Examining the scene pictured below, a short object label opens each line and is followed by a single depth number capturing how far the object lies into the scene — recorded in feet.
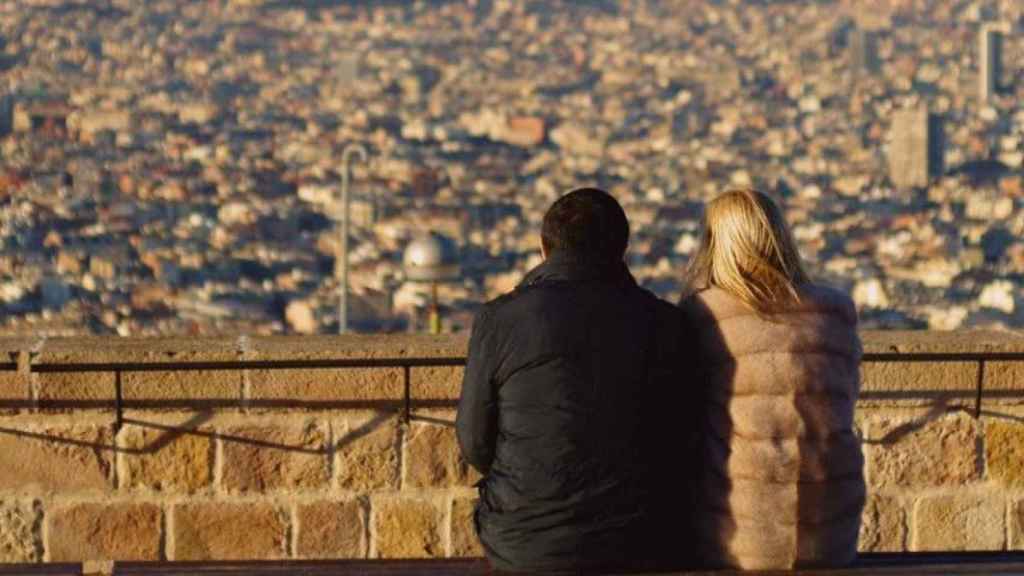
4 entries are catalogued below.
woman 22.35
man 21.88
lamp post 90.10
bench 22.43
